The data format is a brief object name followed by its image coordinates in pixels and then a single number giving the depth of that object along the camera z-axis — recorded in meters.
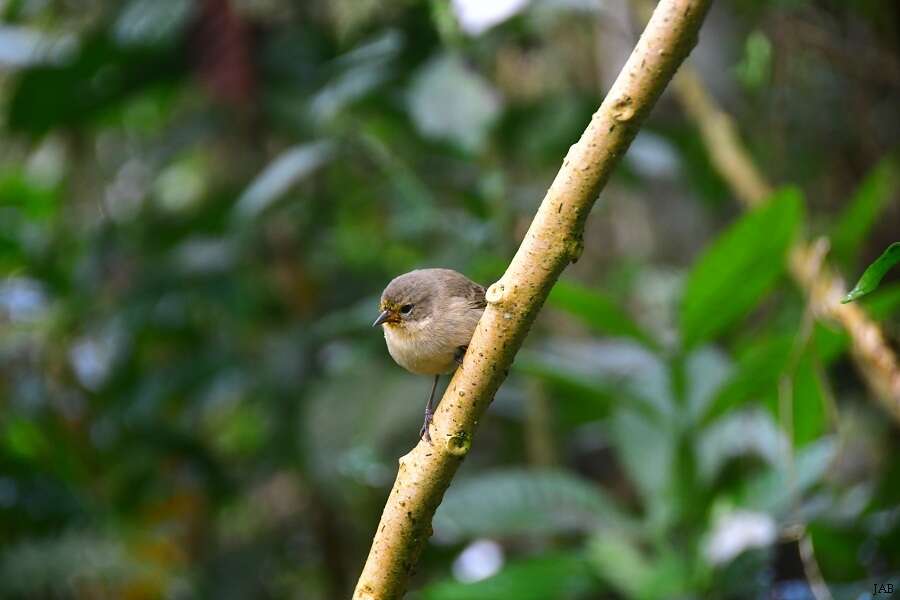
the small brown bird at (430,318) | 4.76
